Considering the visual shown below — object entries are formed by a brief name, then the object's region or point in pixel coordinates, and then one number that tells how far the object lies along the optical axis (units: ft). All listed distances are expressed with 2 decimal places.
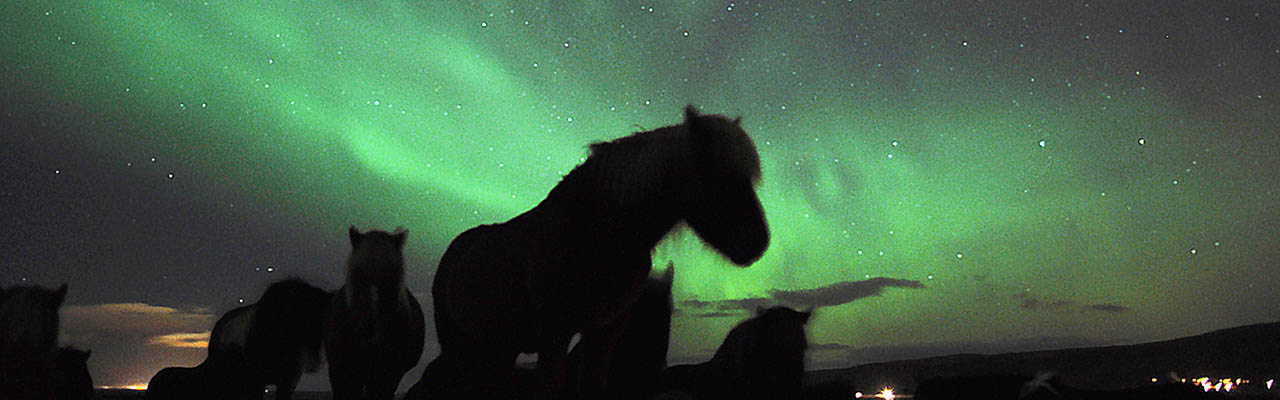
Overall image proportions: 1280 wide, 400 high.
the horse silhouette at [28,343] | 9.79
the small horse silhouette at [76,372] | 13.73
